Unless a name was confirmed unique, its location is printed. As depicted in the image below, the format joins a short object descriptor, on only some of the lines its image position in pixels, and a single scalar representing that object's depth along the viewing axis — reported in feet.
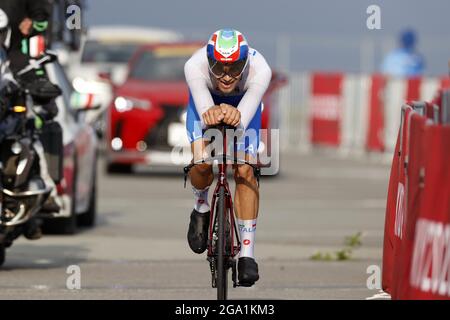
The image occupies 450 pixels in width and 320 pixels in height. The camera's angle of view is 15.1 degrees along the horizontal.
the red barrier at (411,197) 28.63
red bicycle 32.60
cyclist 33.17
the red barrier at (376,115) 100.48
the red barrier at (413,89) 95.35
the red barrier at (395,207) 33.68
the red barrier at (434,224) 26.94
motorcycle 42.32
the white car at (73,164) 52.70
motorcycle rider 44.60
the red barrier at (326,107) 109.70
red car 75.97
